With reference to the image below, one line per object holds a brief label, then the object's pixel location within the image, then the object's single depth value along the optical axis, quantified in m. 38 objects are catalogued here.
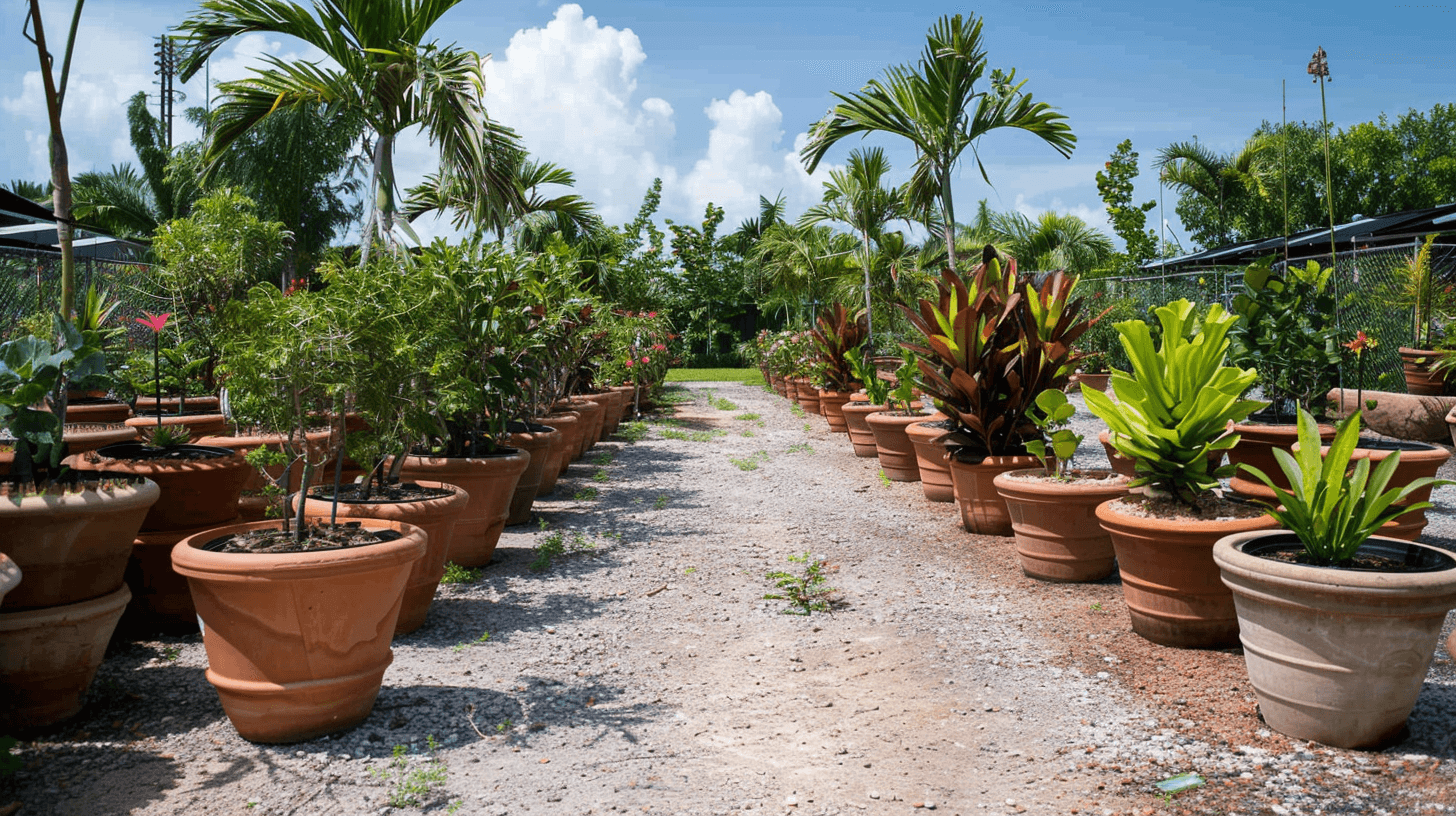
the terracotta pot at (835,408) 11.78
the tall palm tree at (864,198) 12.34
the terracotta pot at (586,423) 9.18
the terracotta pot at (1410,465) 4.14
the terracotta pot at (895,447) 7.84
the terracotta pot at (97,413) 6.36
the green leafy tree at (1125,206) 25.95
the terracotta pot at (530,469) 6.34
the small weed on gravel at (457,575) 4.74
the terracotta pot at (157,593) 3.74
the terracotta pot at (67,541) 2.90
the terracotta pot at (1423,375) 9.90
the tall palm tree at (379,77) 6.60
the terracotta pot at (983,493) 5.68
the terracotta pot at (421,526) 3.84
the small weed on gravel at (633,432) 11.75
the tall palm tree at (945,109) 8.20
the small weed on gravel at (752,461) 9.06
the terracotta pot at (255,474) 4.19
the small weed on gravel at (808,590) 4.36
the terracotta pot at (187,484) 3.68
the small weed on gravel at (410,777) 2.52
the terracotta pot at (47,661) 2.87
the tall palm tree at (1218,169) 24.84
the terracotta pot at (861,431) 9.45
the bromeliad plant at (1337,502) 2.90
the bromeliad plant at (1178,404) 3.78
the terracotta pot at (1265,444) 4.60
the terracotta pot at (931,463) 6.60
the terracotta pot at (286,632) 2.78
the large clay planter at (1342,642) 2.61
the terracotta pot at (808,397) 14.78
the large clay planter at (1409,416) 8.56
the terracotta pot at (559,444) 7.37
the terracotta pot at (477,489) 4.89
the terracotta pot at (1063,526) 4.53
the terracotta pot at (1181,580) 3.52
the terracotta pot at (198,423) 5.57
